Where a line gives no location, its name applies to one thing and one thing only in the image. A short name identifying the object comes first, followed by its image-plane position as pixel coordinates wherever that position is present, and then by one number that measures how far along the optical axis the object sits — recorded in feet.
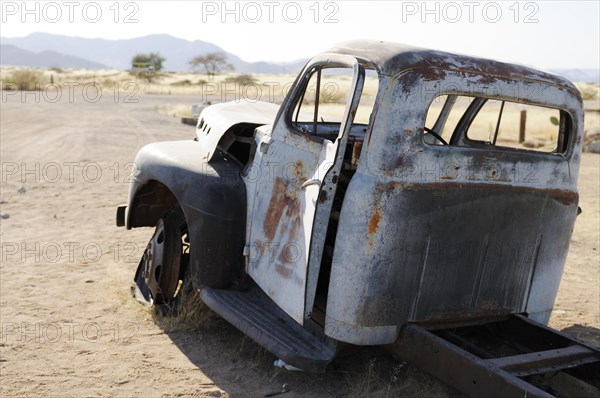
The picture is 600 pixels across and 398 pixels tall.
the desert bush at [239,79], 151.23
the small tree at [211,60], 228.84
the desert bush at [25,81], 121.74
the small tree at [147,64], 198.43
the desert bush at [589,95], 151.51
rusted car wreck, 11.91
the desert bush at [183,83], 171.73
